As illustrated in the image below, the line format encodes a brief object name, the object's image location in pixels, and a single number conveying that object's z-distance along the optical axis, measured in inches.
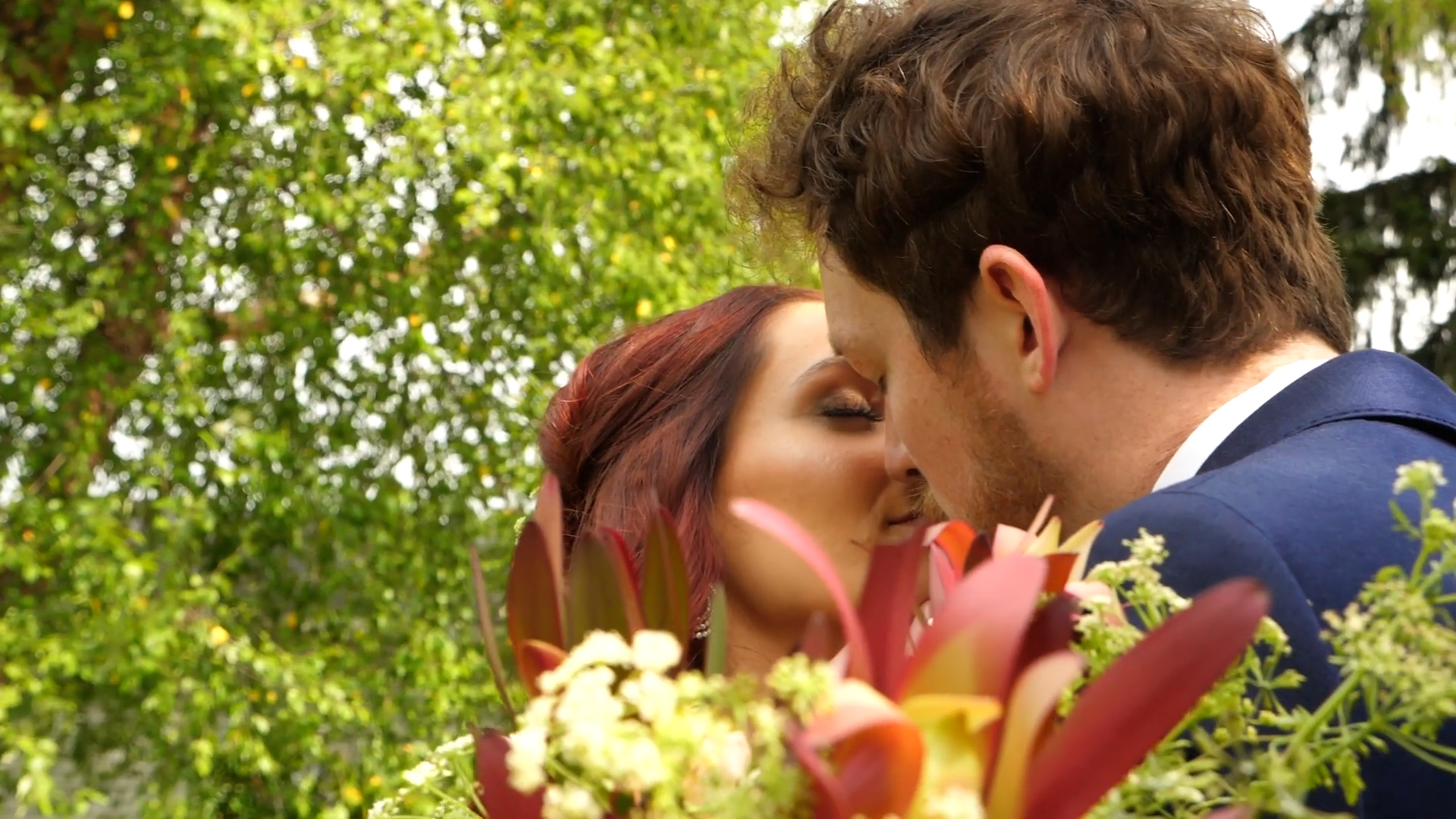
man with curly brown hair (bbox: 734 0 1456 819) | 77.3
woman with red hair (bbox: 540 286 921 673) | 118.6
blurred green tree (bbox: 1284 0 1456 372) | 446.9
